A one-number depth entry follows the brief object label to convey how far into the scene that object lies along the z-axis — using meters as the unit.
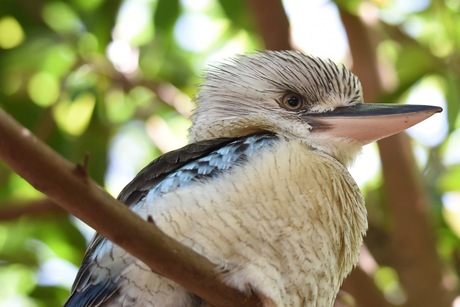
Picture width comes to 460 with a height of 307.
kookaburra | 3.40
